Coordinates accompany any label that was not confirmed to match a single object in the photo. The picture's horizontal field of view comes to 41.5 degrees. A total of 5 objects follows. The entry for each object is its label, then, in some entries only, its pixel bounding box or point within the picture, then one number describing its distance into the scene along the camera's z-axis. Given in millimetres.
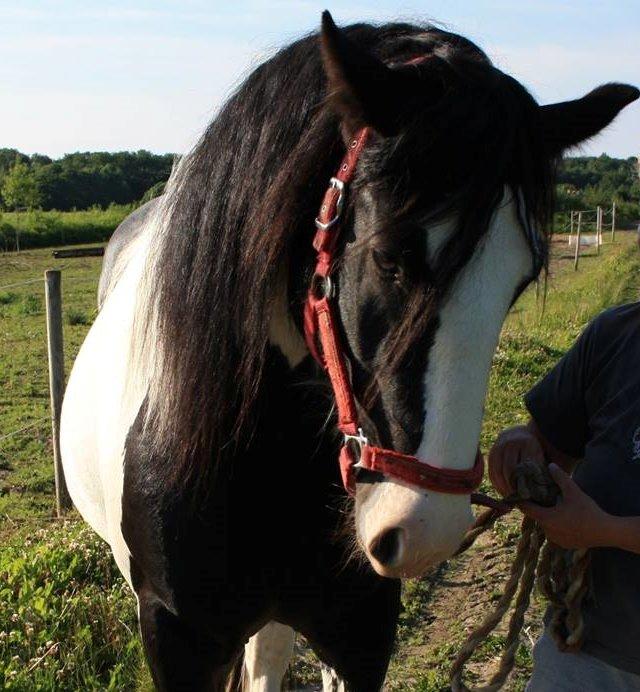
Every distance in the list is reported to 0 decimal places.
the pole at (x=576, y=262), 18572
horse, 1520
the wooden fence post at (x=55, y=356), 5102
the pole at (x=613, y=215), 26844
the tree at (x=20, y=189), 37406
